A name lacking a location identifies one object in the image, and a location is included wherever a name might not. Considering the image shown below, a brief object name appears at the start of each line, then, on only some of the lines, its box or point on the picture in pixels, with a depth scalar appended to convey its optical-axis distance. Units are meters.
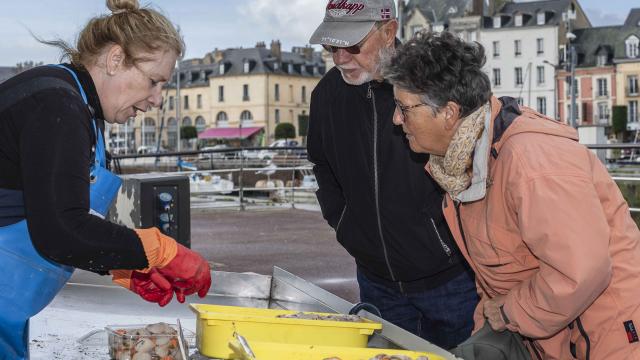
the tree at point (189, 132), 79.50
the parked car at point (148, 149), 74.10
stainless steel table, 2.95
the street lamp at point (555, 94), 66.03
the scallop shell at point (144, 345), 2.57
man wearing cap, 3.25
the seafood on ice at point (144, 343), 2.56
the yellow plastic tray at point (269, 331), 2.54
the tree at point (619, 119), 61.62
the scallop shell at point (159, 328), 2.67
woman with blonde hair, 2.15
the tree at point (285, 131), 75.00
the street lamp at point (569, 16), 69.44
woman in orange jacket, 2.22
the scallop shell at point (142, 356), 2.55
